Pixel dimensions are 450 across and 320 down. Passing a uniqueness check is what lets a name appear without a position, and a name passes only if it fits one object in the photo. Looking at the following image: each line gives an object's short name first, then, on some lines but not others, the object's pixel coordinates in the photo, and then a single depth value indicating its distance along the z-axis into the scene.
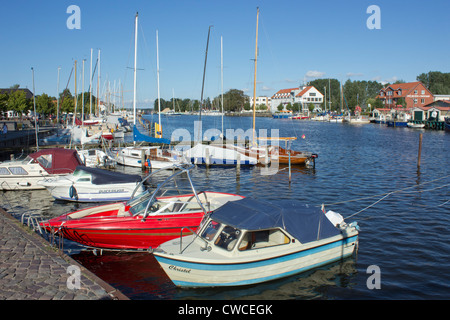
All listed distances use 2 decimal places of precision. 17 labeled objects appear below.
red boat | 13.80
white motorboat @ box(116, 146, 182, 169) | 32.50
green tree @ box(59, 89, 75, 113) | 84.11
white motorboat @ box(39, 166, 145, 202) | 21.53
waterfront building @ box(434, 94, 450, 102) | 116.84
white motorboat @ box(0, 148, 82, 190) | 24.56
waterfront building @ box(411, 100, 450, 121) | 92.56
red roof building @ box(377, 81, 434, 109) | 121.94
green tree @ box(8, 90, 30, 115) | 70.81
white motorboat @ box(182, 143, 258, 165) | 34.73
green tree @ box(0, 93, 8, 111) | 65.18
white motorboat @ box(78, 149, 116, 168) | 31.37
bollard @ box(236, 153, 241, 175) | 29.61
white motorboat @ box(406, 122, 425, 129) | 94.59
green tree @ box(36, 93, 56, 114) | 79.75
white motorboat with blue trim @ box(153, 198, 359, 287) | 10.90
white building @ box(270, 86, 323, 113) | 185.88
